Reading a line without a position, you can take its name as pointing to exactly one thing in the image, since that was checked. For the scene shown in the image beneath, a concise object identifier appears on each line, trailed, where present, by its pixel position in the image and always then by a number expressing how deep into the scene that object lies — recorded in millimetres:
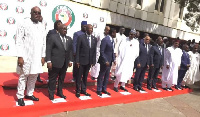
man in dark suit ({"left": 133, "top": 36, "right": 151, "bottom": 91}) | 5523
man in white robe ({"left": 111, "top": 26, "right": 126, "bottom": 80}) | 6342
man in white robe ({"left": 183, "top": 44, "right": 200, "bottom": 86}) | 7171
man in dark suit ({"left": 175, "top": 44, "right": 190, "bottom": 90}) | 6723
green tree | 9764
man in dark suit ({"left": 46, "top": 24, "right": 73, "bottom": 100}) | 3664
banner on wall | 7013
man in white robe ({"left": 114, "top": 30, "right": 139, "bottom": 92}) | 5305
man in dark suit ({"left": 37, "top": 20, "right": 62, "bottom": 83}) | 3970
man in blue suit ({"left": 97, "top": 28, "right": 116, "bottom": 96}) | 4652
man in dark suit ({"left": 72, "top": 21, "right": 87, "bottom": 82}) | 4722
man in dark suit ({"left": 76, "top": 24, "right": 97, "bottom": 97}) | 4184
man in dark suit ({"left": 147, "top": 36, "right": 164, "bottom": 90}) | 5793
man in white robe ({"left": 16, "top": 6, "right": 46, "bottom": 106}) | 3316
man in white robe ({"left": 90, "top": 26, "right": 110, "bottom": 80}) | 5943
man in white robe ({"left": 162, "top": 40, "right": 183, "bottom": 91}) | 6459
